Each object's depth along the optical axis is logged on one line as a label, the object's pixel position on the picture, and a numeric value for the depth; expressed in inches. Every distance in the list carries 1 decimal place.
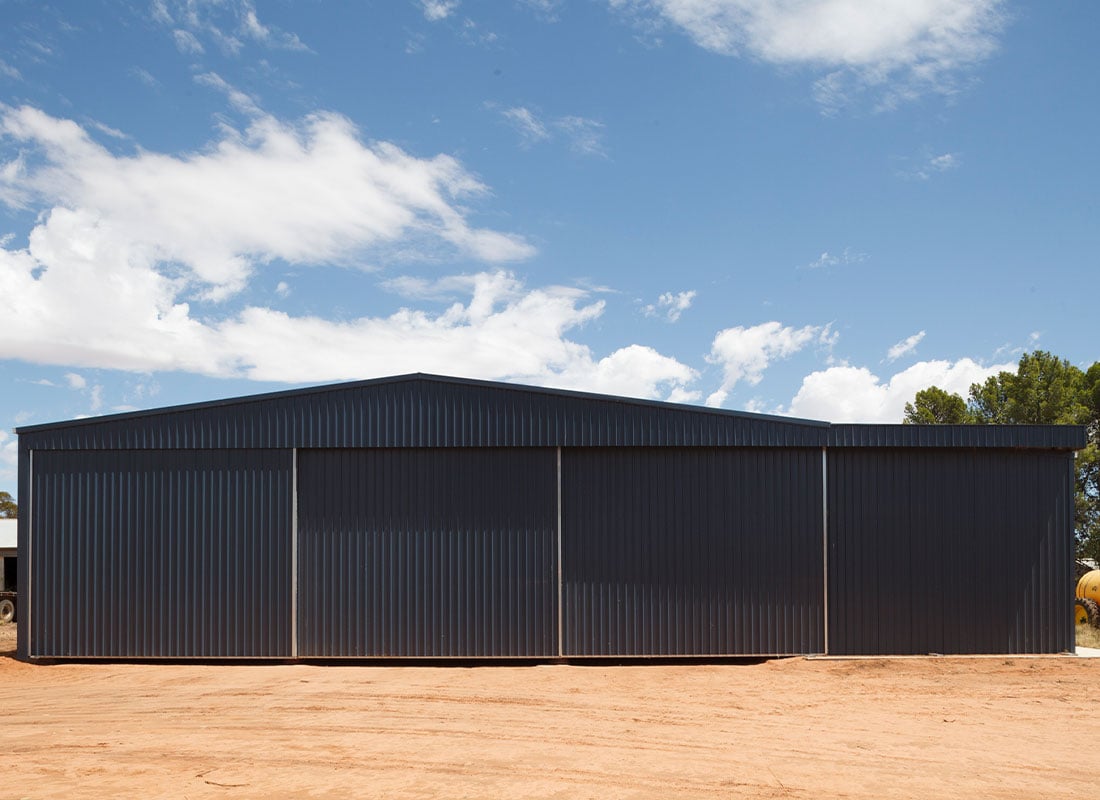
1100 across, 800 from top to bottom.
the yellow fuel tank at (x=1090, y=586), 992.2
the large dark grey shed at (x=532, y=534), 680.4
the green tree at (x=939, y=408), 1660.9
